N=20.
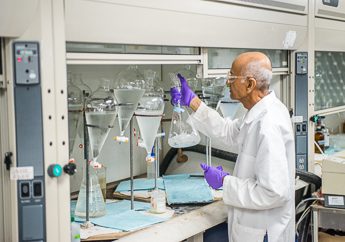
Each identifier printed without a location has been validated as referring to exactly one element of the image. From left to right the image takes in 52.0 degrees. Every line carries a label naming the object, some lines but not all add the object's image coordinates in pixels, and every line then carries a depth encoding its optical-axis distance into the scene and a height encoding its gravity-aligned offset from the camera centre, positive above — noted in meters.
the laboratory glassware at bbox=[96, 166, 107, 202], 2.03 -0.42
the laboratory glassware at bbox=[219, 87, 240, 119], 2.44 -0.01
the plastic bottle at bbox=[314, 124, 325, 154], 3.48 -0.34
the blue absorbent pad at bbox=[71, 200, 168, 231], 1.71 -0.58
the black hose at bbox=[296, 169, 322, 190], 2.51 -0.53
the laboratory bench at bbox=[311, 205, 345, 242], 2.28 -0.76
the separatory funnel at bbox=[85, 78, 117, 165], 1.67 -0.05
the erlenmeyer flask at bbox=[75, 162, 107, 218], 1.84 -0.50
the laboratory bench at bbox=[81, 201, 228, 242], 1.60 -0.60
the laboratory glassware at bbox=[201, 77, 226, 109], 2.34 +0.10
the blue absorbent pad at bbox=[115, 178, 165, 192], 2.27 -0.54
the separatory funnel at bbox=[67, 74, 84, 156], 1.76 -0.01
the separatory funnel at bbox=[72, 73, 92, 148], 1.91 +0.11
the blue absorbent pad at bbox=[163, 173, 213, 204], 2.08 -0.55
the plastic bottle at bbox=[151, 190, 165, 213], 1.88 -0.52
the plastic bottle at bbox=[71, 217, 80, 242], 1.48 -0.53
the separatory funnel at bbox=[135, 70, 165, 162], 1.88 -0.06
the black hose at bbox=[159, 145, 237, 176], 2.76 -0.40
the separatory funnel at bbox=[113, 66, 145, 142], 1.80 +0.06
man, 1.64 -0.31
